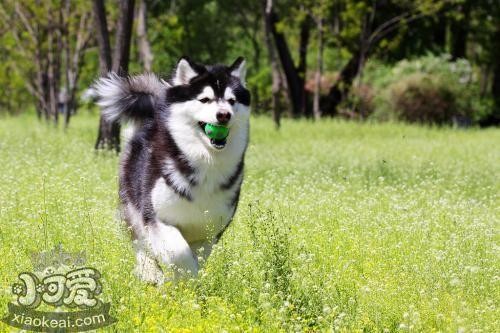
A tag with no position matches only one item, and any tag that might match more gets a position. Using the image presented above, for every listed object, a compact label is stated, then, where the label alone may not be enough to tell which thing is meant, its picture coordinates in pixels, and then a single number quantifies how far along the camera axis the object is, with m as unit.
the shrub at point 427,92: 34.53
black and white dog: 6.89
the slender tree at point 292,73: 34.41
